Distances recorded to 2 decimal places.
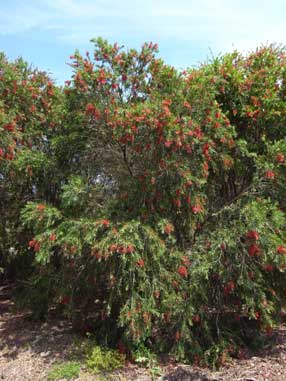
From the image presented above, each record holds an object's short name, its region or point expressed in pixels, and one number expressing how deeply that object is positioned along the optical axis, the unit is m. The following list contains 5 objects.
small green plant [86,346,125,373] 4.69
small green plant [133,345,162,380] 4.70
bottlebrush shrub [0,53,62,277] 5.46
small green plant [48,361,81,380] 4.53
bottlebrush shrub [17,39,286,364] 4.60
